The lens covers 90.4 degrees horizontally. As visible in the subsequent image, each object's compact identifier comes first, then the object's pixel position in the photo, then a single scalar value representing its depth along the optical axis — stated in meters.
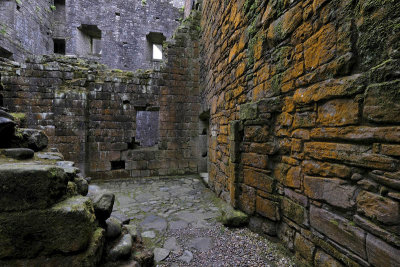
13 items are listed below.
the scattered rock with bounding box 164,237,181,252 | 2.31
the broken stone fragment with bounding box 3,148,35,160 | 1.80
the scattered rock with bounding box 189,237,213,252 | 2.32
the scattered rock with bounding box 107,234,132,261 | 1.60
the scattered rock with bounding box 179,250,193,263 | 2.09
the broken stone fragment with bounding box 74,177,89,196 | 1.79
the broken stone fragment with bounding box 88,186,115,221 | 1.71
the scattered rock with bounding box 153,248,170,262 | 2.09
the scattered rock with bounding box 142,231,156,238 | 2.61
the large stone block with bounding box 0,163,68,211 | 1.10
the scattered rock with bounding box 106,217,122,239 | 1.82
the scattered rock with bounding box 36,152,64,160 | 2.20
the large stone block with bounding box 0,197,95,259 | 1.11
